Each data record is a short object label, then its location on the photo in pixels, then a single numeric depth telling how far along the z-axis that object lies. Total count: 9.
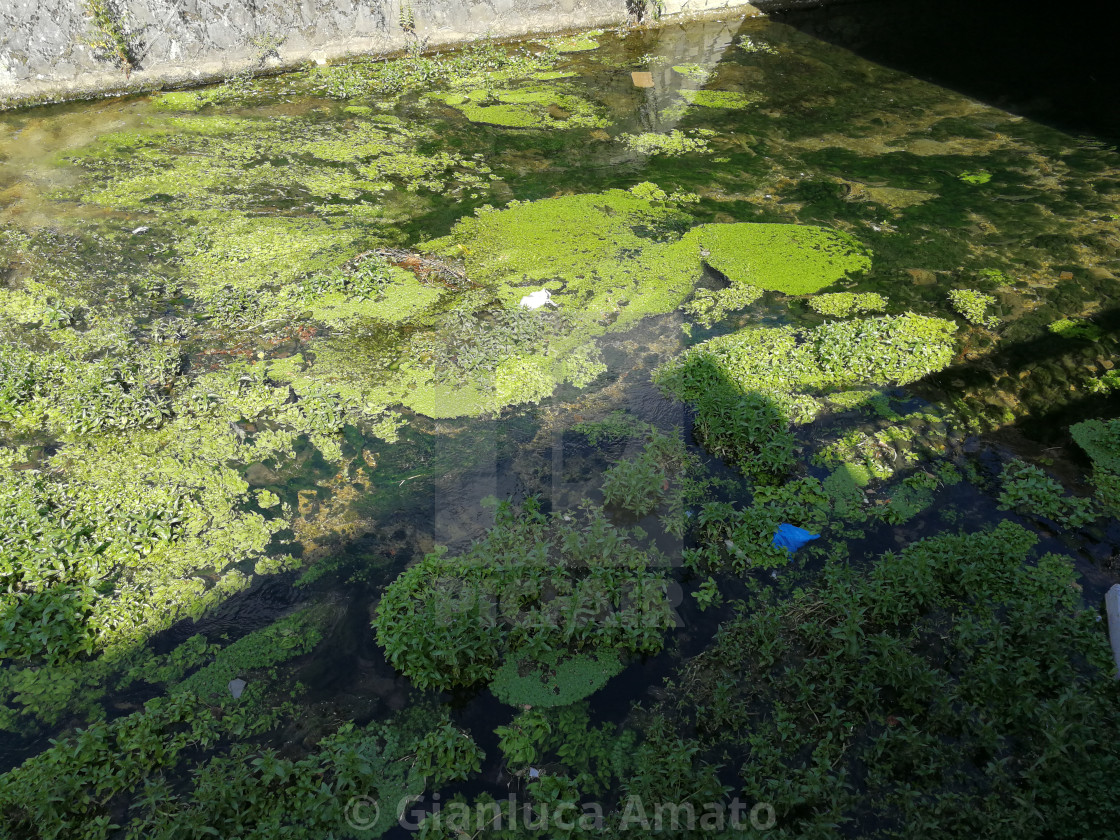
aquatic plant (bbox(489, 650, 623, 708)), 2.74
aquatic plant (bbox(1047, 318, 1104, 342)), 4.28
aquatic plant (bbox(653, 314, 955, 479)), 3.73
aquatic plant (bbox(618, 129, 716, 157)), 6.29
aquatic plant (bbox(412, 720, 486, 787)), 2.51
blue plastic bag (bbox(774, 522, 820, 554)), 3.23
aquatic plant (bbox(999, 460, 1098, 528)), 3.33
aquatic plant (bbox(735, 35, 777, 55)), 8.22
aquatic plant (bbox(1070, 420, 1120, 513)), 3.44
